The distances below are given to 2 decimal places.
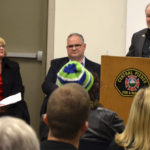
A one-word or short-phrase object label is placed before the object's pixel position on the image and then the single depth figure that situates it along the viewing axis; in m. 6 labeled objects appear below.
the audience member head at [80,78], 3.90
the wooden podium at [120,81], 4.62
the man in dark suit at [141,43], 5.77
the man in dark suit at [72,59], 6.91
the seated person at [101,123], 3.50
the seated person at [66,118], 2.60
